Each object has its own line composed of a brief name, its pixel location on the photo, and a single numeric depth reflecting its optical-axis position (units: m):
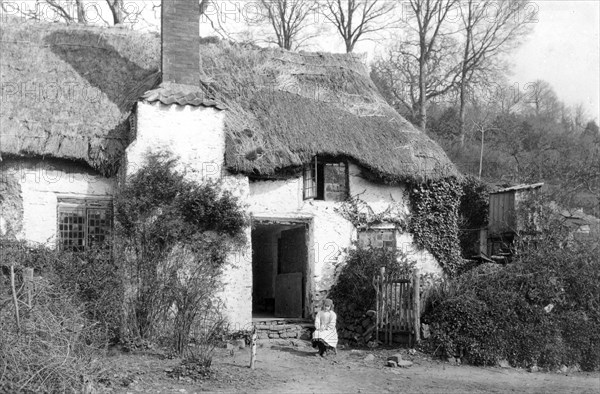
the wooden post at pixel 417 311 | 13.08
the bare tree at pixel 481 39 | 29.02
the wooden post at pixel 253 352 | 11.17
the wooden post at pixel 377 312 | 13.84
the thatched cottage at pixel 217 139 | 13.67
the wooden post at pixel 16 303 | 8.04
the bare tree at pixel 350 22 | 29.12
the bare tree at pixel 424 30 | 28.83
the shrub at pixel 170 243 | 12.34
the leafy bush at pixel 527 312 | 12.60
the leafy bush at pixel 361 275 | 14.59
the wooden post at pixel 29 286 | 8.63
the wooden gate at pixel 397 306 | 13.21
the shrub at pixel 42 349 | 7.74
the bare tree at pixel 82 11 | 24.11
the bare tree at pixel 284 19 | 28.48
